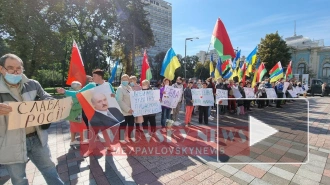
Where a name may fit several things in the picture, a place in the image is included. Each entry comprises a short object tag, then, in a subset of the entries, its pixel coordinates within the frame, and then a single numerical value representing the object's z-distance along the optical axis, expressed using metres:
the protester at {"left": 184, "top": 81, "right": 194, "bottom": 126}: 6.46
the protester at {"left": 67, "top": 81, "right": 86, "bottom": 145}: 4.09
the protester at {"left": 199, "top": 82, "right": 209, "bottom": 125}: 6.64
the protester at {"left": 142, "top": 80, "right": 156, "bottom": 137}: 5.24
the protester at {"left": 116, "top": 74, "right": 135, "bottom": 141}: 4.48
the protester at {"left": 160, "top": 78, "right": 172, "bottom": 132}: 5.98
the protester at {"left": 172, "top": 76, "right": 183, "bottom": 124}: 6.36
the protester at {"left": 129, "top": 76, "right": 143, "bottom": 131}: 5.02
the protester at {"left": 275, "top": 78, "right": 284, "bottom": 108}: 10.93
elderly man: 1.93
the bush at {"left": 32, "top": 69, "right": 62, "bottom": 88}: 38.33
